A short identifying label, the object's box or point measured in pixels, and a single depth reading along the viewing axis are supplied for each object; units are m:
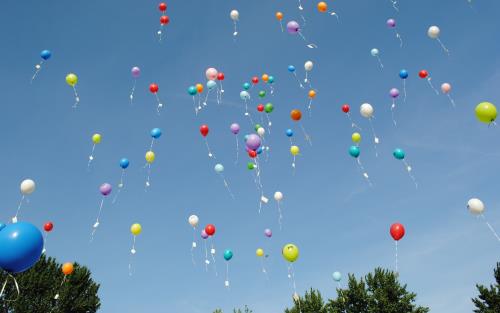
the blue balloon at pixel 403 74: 13.36
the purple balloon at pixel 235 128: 14.18
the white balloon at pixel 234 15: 14.45
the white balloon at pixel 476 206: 10.75
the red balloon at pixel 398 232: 12.18
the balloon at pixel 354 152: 13.06
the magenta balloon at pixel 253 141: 12.90
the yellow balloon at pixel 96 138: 13.71
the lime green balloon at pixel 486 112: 10.30
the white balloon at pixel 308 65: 14.60
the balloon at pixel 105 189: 13.54
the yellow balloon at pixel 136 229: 13.85
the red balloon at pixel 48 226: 14.65
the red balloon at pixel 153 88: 13.85
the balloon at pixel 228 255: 14.10
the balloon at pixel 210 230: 14.00
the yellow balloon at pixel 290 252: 12.12
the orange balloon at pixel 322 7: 13.62
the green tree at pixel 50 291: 20.05
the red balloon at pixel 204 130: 14.23
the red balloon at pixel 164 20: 13.79
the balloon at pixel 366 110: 13.31
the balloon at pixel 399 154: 12.68
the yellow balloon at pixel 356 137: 13.65
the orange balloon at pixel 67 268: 16.47
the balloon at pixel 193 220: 14.17
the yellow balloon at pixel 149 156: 13.67
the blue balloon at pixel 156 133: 13.41
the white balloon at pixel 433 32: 13.20
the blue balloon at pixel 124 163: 13.75
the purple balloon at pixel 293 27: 13.76
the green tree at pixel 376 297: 21.62
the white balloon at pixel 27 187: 12.34
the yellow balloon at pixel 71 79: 13.50
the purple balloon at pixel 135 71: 13.83
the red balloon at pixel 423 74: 13.55
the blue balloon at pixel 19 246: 6.72
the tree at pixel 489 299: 21.62
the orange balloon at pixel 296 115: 14.16
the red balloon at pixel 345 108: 14.18
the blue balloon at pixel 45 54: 12.89
